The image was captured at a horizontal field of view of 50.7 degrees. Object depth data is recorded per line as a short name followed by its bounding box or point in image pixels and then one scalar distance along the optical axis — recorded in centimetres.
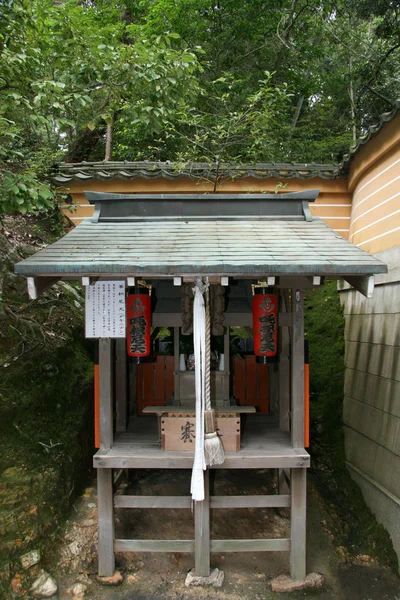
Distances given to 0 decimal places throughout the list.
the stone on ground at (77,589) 468
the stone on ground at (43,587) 457
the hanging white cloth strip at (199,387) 439
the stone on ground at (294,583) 487
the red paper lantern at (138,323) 486
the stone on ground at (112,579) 485
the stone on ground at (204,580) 487
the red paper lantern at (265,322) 473
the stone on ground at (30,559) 462
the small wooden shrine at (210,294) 398
